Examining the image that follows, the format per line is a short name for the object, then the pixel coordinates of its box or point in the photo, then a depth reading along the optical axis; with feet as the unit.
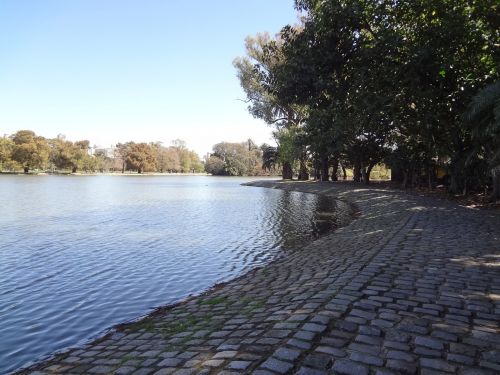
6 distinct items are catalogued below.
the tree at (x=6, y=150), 279.69
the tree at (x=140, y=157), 400.88
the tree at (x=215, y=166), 375.29
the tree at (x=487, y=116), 40.29
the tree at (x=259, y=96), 162.71
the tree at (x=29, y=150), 283.38
